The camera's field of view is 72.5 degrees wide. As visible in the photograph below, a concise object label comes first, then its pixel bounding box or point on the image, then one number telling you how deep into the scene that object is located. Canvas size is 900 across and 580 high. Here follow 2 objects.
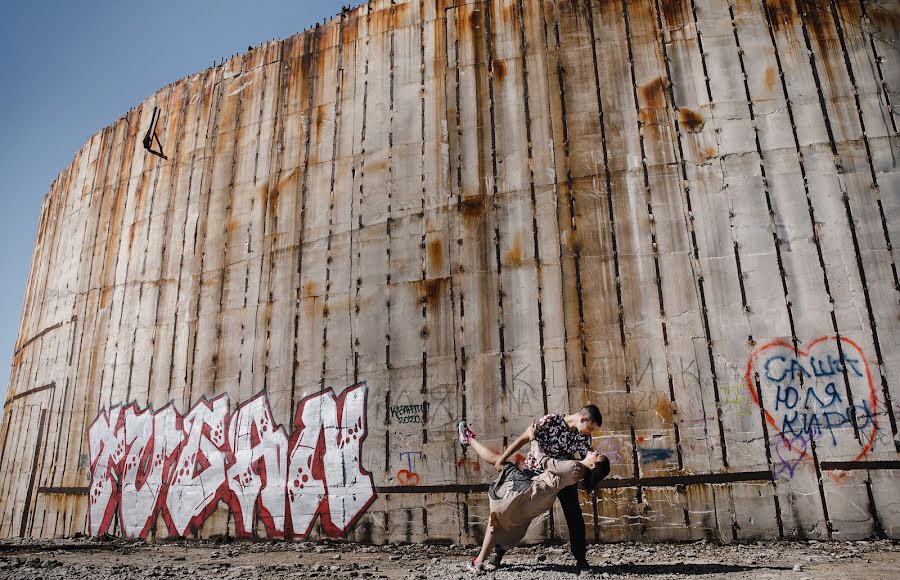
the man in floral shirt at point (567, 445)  4.60
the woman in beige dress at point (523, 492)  4.34
